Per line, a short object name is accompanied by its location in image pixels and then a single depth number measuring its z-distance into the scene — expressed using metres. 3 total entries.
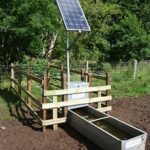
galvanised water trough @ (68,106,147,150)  5.55
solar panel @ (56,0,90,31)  7.81
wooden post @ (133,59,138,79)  13.93
